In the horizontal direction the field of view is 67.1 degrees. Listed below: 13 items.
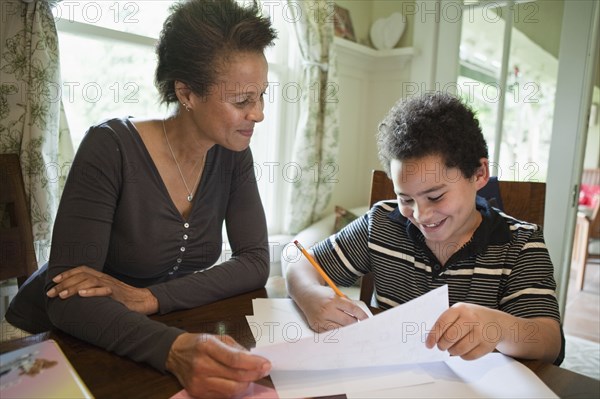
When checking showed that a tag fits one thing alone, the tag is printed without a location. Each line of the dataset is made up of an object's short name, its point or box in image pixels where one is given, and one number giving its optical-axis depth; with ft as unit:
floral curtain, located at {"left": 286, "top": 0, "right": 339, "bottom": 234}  7.82
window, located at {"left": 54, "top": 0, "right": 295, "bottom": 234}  5.83
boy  2.87
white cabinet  9.26
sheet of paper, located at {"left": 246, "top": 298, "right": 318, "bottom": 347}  2.65
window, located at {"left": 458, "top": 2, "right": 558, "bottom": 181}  7.20
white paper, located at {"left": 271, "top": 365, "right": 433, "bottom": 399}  2.11
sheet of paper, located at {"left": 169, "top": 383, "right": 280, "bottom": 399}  2.03
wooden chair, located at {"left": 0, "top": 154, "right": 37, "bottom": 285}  4.15
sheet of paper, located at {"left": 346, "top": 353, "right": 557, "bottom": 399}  2.11
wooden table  2.06
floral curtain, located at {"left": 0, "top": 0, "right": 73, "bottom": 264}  4.83
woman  2.84
